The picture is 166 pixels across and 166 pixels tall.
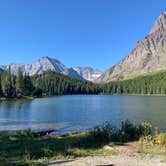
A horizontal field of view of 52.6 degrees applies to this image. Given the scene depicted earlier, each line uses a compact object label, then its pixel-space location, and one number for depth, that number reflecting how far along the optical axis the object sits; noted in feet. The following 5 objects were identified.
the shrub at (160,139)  45.44
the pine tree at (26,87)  337.40
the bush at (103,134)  50.72
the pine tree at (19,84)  314.61
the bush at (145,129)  54.09
